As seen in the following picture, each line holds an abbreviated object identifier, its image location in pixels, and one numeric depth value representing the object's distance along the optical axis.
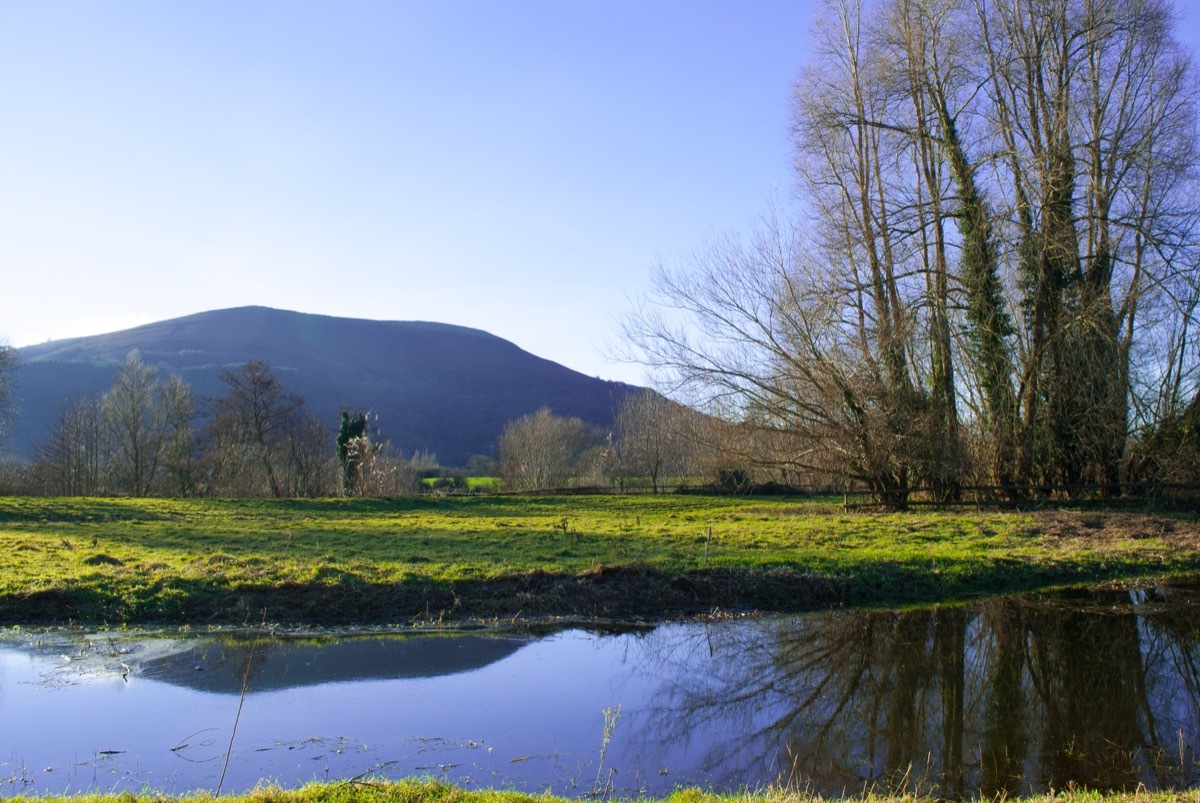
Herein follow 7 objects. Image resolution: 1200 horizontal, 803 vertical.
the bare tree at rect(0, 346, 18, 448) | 40.50
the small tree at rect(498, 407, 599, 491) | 58.44
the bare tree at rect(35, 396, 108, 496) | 44.09
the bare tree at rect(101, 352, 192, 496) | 47.06
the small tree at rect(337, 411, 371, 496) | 40.62
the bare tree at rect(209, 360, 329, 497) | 46.97
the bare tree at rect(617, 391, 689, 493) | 48.72
